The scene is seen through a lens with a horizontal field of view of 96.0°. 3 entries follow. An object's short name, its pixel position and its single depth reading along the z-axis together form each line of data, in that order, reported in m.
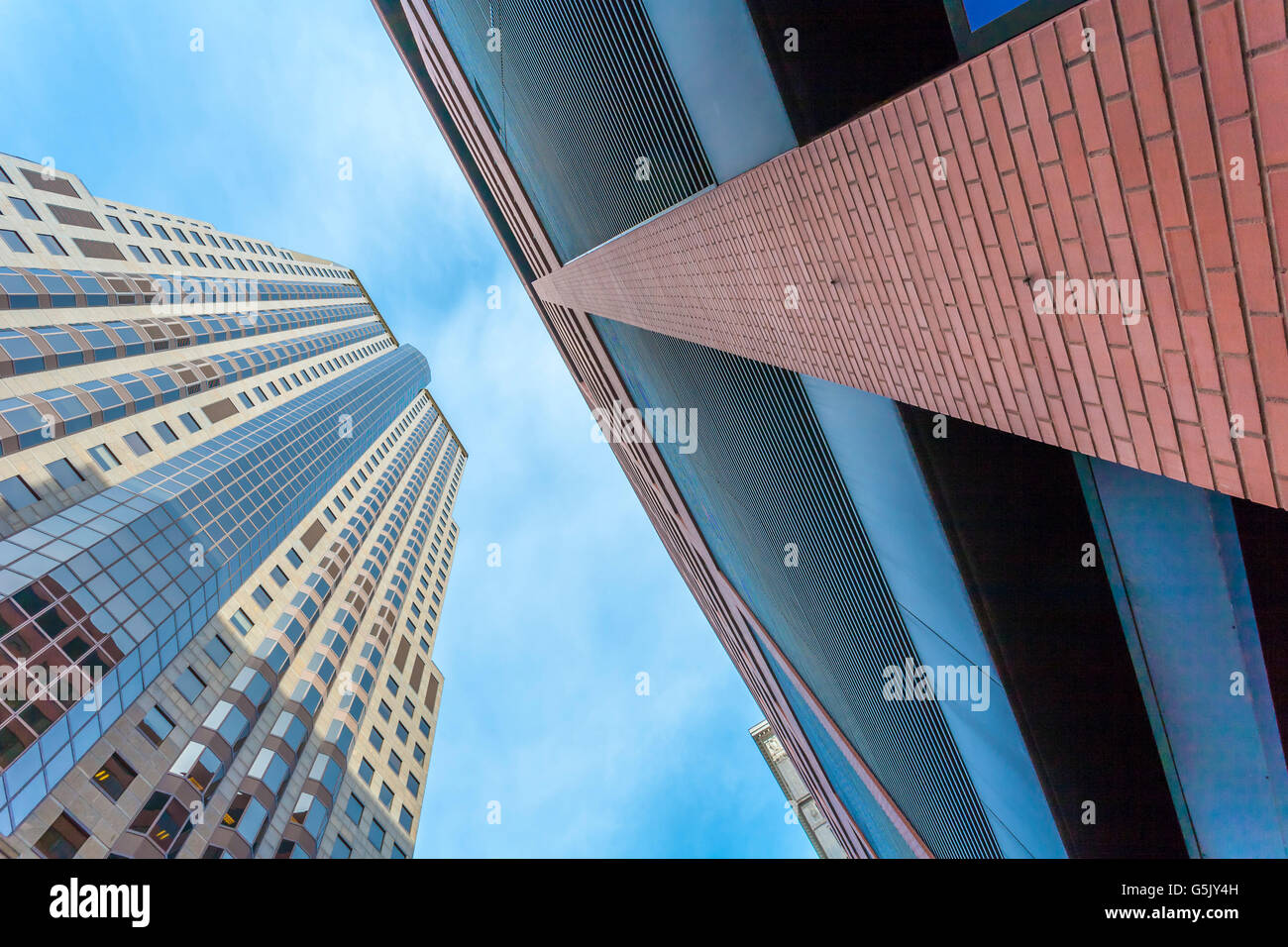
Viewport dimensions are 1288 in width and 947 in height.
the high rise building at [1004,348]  2.47
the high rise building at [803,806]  74.12
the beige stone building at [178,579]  22.33
